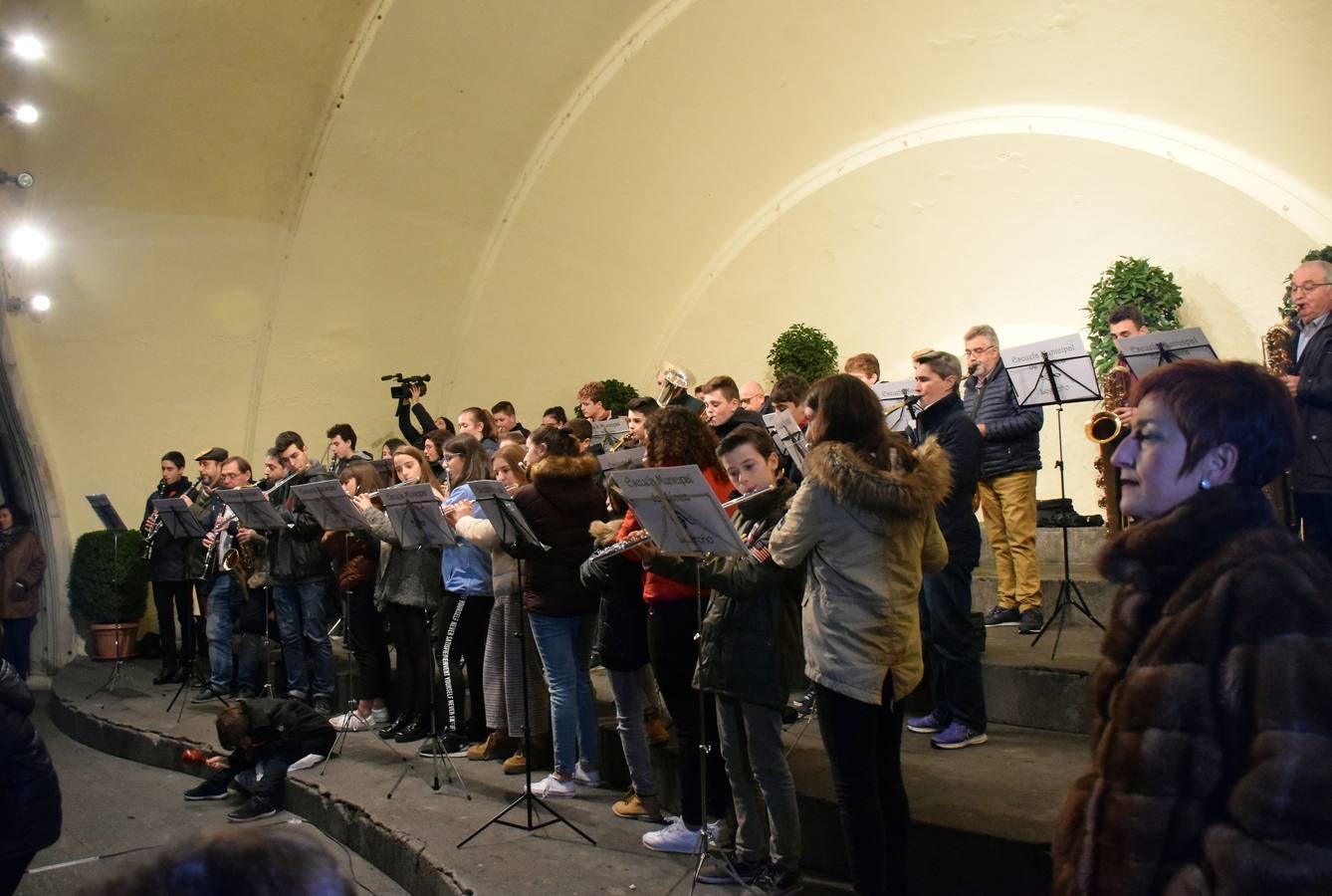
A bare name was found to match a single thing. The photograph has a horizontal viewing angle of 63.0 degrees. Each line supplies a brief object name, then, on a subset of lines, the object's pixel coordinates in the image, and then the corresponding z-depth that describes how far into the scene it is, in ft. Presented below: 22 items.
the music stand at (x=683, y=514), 11.61
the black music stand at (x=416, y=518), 17.66
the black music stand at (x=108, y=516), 29.86
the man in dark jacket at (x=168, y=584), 30.71
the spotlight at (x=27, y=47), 30.32
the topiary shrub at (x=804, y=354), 36.37
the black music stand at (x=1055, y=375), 18.72
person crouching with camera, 19.61
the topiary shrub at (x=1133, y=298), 28.30
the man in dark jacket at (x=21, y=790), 10.43
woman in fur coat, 5.47
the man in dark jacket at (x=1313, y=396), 15.11
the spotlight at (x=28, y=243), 34.17
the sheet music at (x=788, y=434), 18.39
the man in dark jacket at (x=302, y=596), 23.76
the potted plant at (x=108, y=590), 37.06
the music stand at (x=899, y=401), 21.34
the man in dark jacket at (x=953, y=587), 15.65
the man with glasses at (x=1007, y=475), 20.07
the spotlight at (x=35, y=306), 35.12
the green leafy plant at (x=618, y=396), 40.58
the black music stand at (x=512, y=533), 15.31
